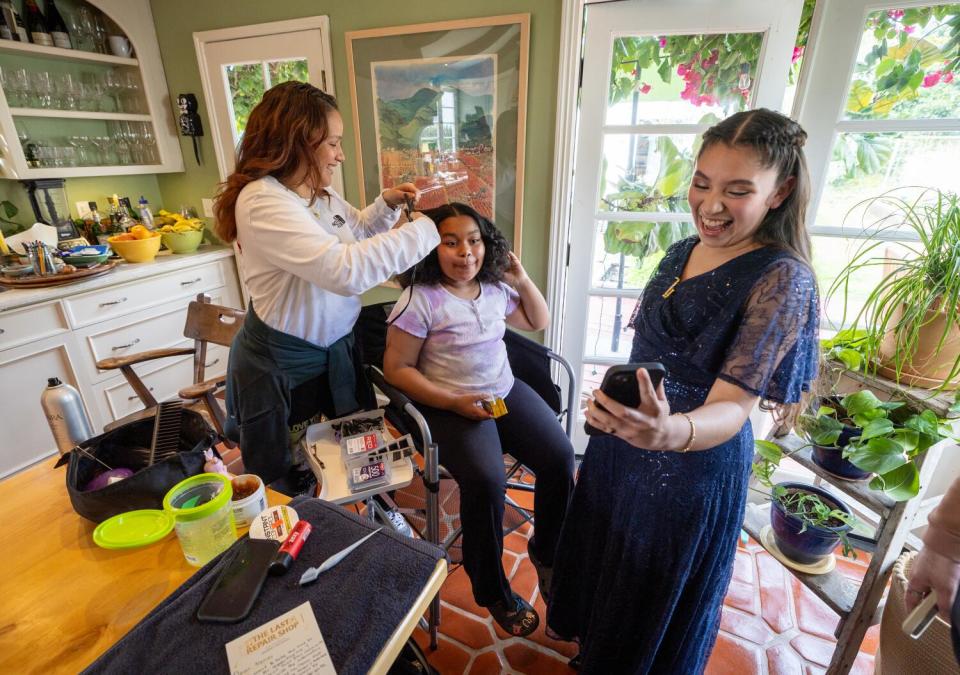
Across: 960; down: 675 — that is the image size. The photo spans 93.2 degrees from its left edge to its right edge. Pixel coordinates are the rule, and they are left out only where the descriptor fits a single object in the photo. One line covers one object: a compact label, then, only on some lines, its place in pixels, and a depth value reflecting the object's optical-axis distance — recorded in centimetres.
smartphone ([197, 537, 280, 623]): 63
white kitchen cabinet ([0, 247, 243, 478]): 205
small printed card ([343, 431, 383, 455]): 124
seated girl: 137
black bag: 82
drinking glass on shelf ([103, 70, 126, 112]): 271
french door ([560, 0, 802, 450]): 165
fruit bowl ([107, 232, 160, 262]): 247
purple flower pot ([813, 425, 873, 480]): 121
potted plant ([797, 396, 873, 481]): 121
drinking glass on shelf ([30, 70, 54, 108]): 240
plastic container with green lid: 73
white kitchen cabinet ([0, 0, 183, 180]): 231
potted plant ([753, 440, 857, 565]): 133
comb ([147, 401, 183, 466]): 98
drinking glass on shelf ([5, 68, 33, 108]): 231
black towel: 58
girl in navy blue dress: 83
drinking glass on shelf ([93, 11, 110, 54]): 258
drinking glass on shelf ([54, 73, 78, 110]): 249
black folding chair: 128
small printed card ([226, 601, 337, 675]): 57
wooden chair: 184
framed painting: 199
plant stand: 114
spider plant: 105
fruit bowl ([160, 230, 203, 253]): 272
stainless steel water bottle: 97
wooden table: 63
